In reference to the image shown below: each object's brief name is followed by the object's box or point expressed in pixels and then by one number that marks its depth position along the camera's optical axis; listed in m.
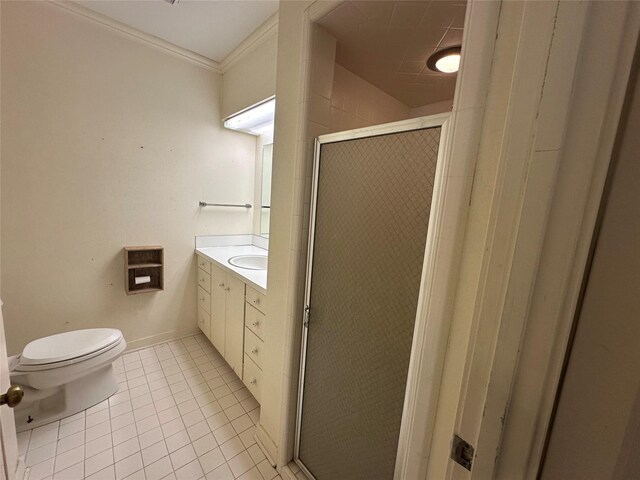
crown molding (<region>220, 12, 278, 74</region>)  1.64
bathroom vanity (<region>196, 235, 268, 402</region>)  1.57
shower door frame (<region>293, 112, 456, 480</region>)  0.59
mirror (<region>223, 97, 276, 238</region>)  2.15
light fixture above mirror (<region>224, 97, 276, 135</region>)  1.91
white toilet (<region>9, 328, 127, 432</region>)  1.42
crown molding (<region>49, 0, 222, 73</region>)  1.63
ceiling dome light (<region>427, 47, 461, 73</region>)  1.07
